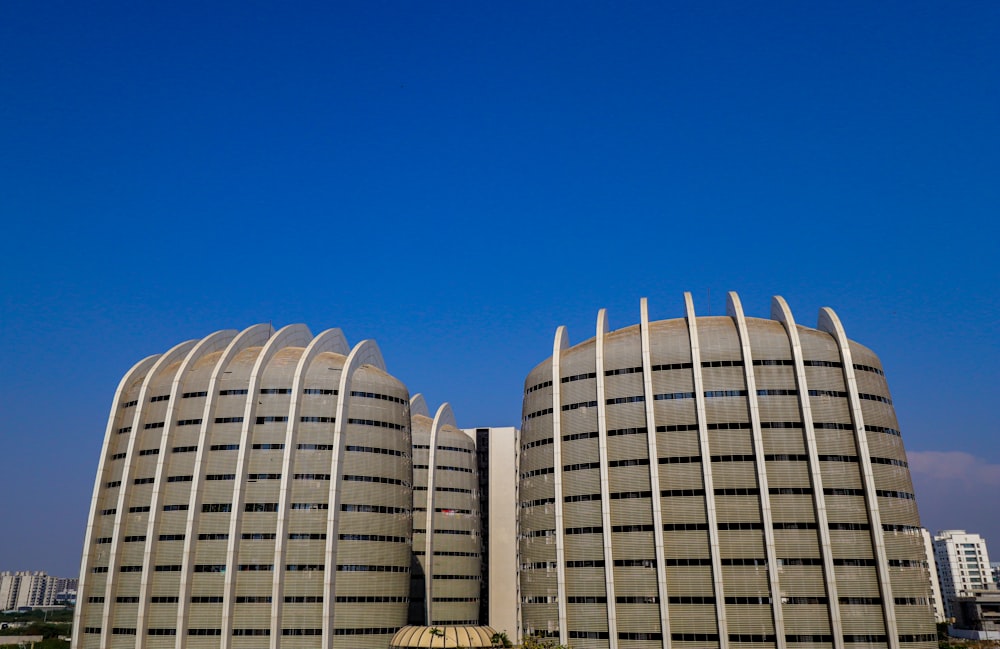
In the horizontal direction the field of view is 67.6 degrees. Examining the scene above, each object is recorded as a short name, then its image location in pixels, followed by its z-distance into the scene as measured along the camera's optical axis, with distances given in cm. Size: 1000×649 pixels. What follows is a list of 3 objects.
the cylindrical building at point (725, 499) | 7400
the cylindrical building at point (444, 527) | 10812
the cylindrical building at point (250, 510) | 8194
